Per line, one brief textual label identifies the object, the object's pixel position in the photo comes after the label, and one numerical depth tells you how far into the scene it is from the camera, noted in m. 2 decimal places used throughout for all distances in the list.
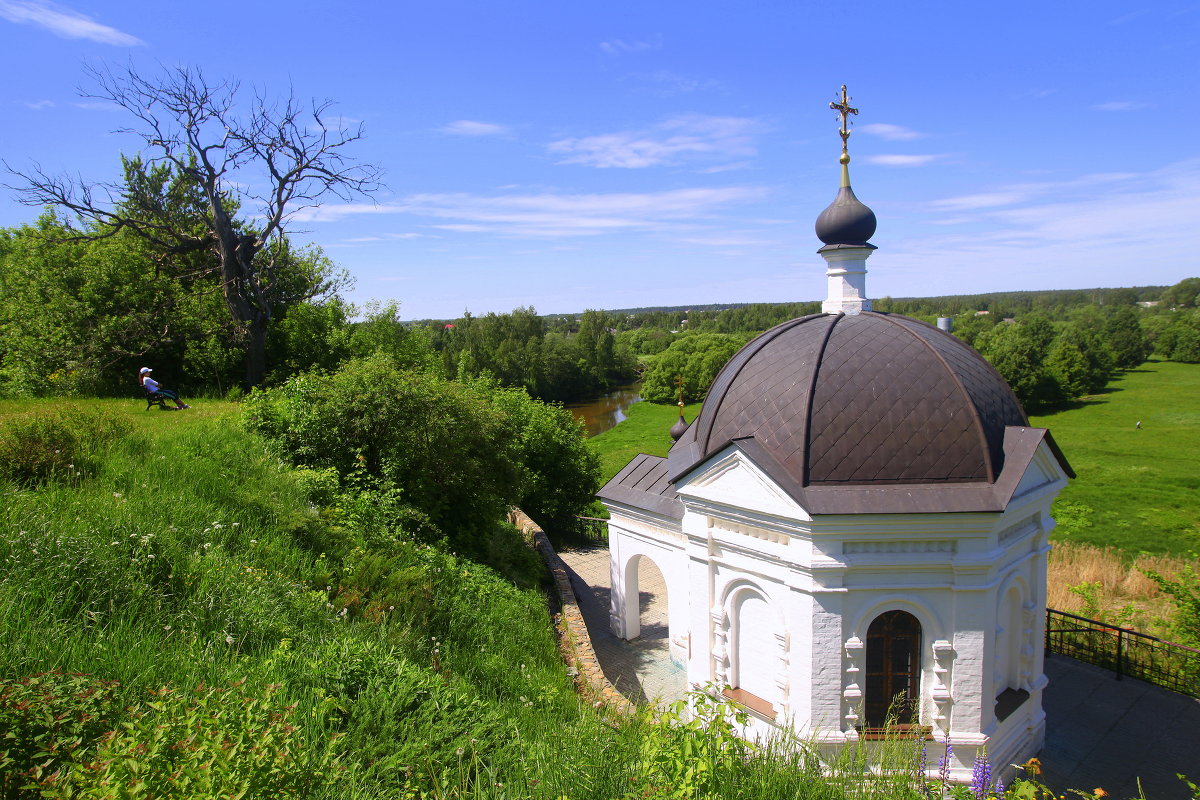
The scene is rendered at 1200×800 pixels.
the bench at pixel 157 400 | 13.38
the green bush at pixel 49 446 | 7.11
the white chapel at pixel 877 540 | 7.90
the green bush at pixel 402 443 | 11.69
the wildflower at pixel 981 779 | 4.37
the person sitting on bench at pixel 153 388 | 13.05
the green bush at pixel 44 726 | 3.04
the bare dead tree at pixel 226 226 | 15.42
